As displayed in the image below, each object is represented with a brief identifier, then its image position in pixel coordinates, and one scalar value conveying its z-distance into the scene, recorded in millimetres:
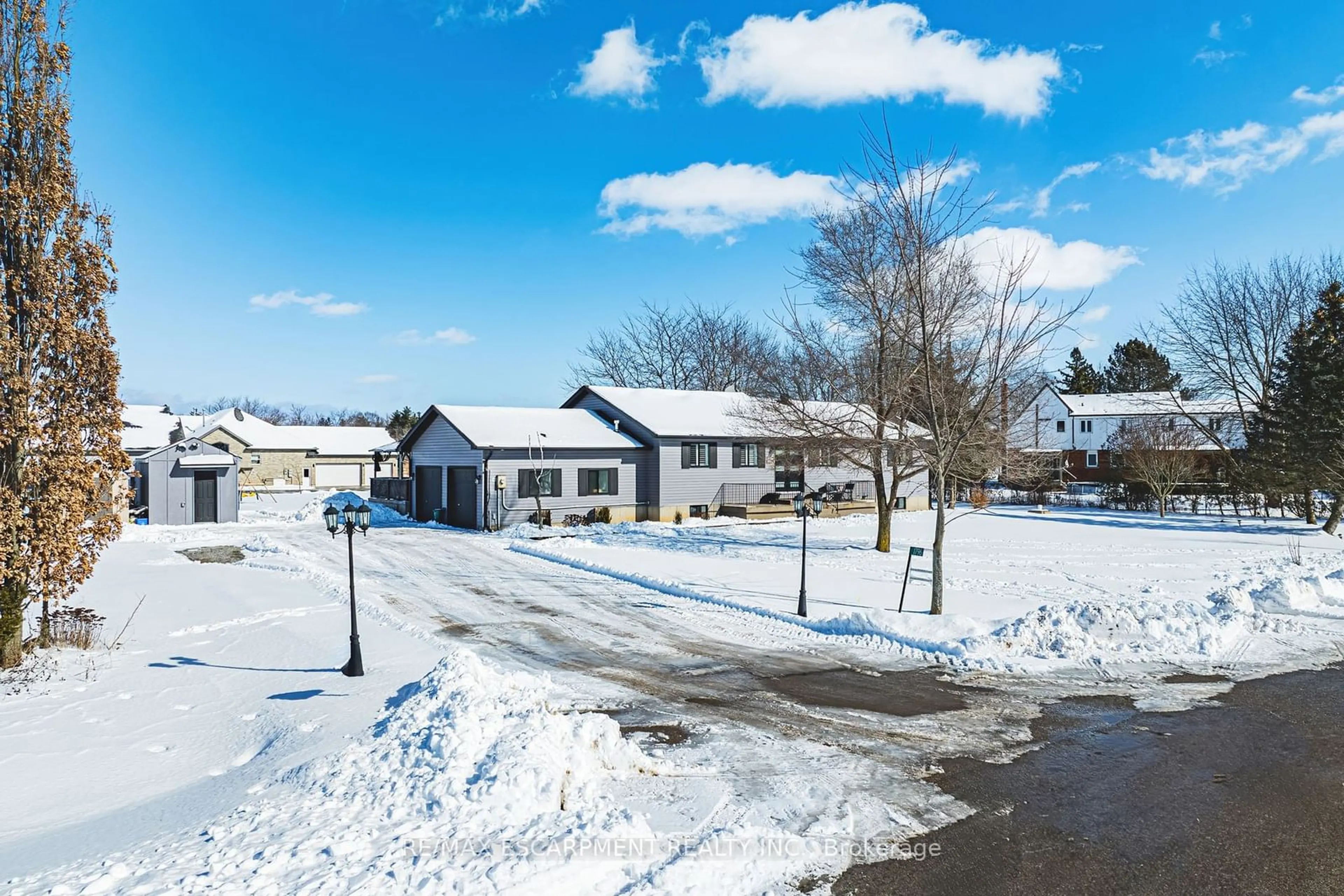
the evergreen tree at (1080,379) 73812
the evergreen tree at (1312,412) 25234
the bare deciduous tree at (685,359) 53625
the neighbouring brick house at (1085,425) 53188
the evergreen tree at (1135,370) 64125
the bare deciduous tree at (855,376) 18312
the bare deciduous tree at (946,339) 12602
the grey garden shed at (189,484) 29203
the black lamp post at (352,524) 9477
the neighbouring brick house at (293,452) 53156
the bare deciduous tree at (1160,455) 34031
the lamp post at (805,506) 13938
